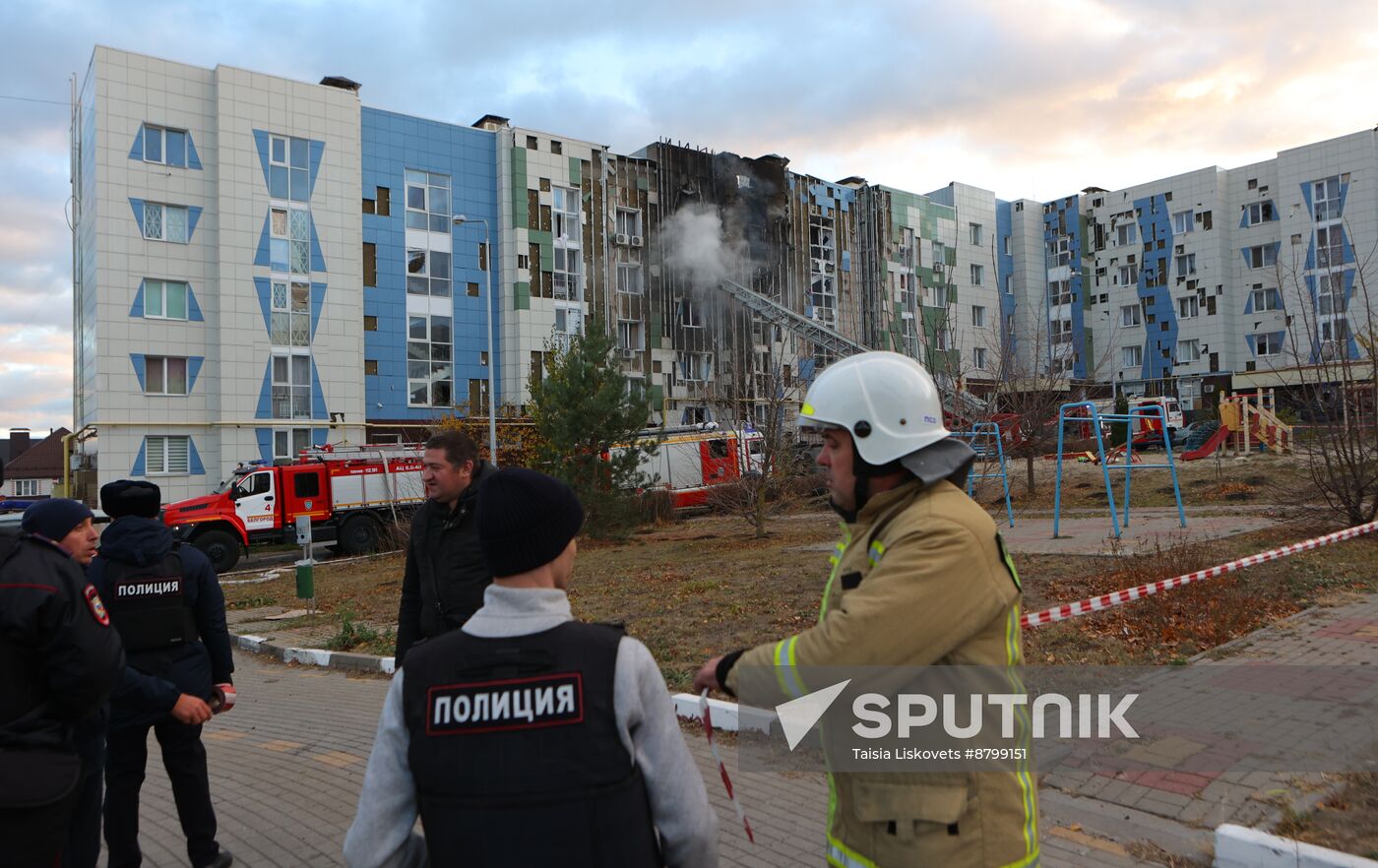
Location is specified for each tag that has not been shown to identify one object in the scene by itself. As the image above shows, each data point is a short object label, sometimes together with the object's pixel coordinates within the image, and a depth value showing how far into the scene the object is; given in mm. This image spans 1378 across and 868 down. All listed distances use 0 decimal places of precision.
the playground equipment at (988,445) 16883
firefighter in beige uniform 1920
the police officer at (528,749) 1698
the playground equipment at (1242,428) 29177
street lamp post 27016
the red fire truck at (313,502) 22625
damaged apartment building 30641
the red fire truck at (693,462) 29797
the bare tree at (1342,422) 12781
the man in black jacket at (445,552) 4266
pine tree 22125
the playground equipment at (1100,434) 14211
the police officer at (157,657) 3924
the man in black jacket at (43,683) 2555
